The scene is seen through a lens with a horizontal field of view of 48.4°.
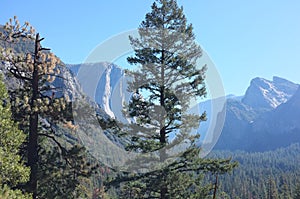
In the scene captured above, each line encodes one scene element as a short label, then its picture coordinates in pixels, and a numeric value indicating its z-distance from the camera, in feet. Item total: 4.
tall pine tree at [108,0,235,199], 48.06
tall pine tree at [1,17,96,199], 43.47
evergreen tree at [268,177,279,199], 285.43
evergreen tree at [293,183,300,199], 225.93
